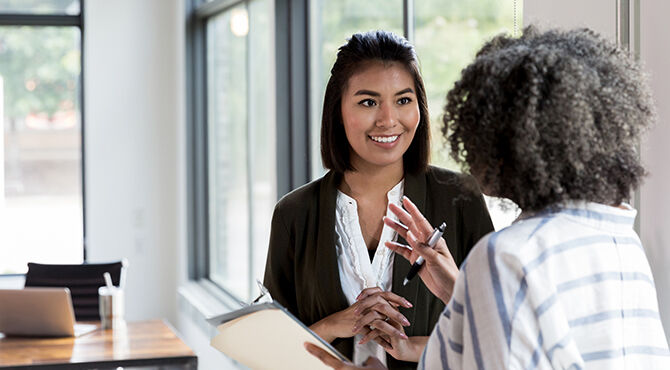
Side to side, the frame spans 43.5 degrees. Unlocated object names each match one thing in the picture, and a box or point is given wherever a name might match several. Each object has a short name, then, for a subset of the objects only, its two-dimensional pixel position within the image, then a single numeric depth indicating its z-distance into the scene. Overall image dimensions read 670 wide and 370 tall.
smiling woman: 1.85
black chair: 4.04
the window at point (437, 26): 2.46
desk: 3.05
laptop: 3.38
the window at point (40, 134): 5.99
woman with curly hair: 1.03
